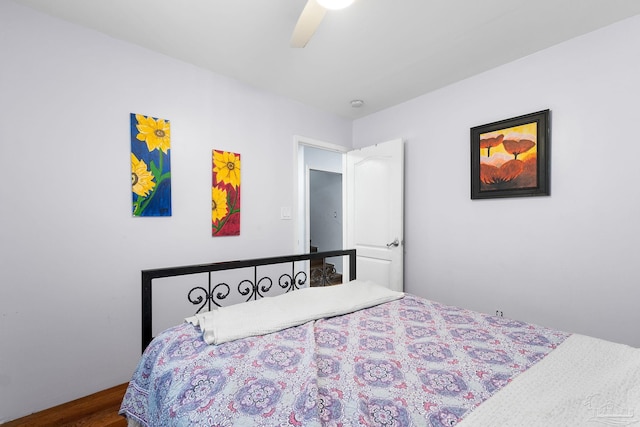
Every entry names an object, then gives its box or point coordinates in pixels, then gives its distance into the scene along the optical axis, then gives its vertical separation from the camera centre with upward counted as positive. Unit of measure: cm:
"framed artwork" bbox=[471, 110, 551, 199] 207 +43
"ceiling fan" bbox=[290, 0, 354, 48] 128 +94
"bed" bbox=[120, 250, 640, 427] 75 -54
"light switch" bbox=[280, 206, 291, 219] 289 -1
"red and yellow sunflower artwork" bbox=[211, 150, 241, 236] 244 +15
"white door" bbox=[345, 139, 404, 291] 289 +1
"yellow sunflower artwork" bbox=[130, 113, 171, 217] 204 +34
